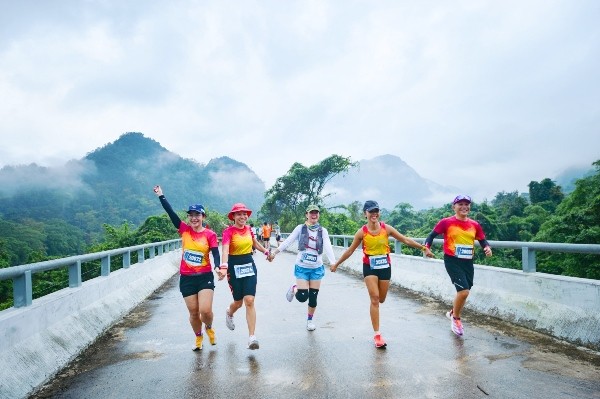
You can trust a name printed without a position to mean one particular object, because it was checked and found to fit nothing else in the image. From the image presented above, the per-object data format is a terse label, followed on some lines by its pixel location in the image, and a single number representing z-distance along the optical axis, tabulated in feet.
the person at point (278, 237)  97.03
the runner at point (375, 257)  19.61
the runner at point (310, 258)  22.50
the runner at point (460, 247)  20.40
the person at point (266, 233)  85.61
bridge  13.76
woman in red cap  19.36
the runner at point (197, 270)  18.83
